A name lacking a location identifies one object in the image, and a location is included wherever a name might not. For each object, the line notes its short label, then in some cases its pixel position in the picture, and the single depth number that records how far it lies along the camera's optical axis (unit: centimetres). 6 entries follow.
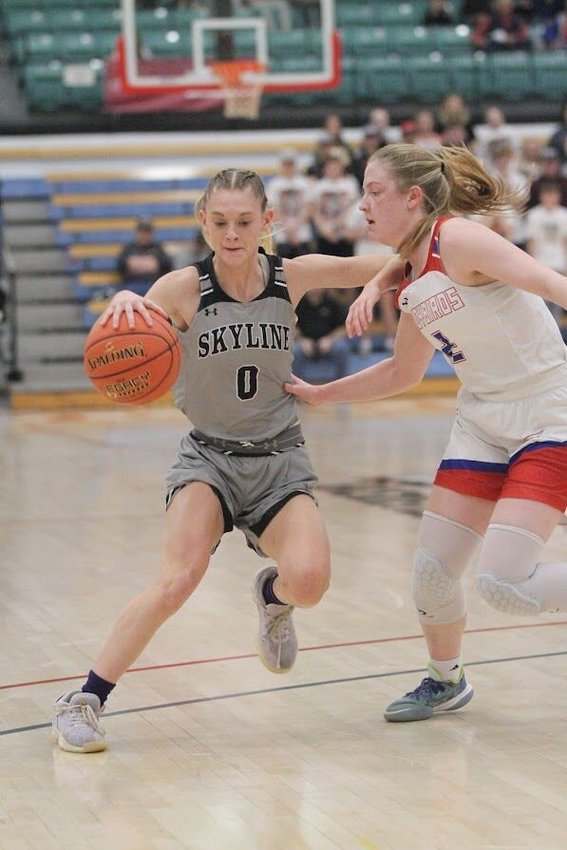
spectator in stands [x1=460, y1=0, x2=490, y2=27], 1980
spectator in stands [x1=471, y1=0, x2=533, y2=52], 1927
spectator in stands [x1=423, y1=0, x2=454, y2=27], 1947
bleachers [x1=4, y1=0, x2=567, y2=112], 1788
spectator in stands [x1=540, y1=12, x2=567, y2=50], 1958
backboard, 1648
